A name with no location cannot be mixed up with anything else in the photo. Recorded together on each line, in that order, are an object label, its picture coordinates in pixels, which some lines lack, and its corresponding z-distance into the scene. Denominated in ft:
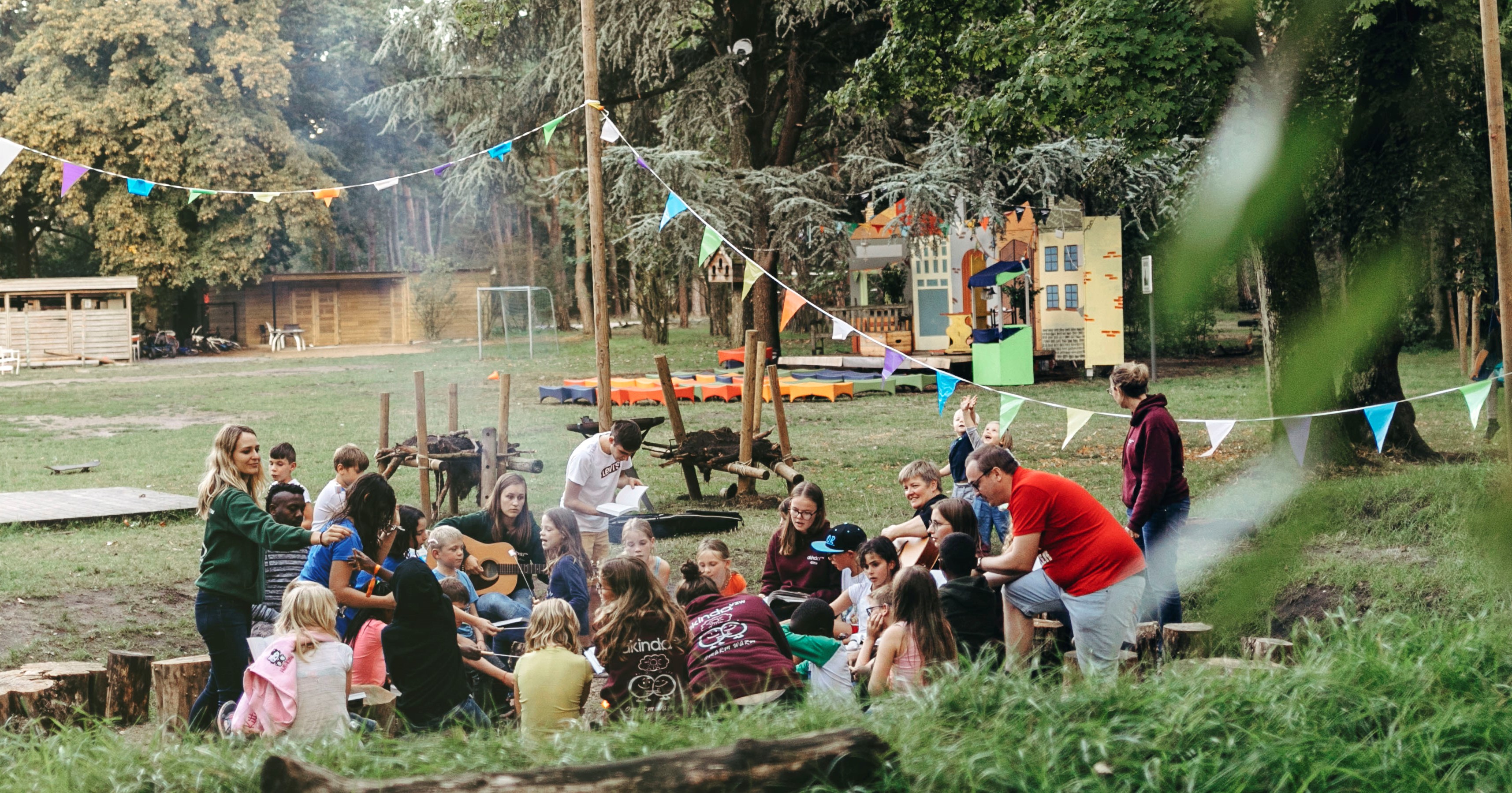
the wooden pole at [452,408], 35.91
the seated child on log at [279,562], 19.24
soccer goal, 112.06
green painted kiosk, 66.69
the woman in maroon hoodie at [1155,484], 20.04
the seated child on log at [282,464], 23.30
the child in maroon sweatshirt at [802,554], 21.15
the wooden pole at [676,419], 35.37
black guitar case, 32.17
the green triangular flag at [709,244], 30.55
